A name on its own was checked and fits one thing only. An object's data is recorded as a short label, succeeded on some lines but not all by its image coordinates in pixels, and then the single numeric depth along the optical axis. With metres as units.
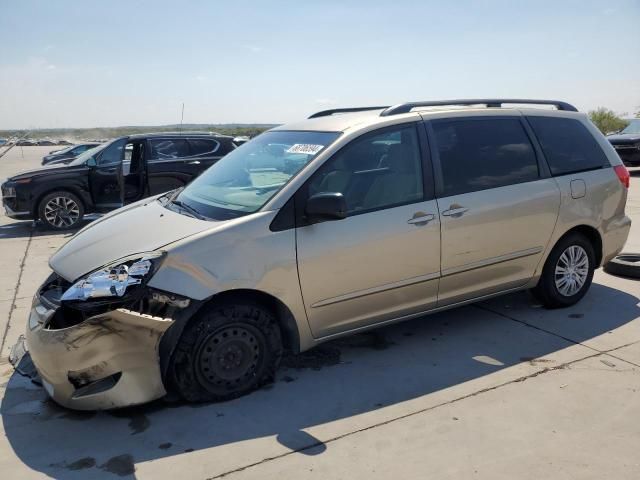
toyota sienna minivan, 3.22
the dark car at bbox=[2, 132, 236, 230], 9.89
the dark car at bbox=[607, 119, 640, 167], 15.09
